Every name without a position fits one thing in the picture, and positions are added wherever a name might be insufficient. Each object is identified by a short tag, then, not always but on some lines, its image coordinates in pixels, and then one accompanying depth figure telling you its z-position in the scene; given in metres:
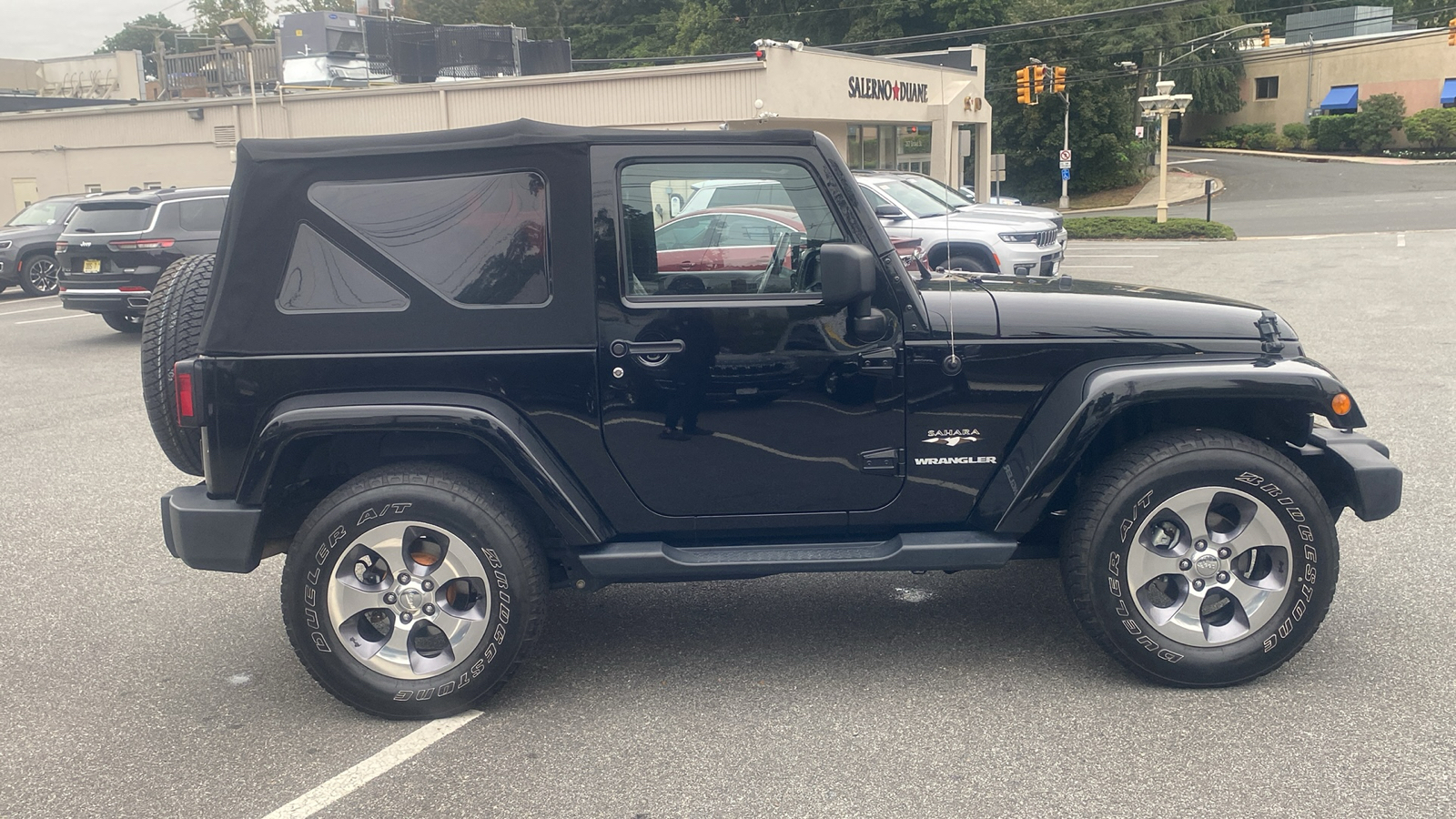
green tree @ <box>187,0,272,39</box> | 87.81
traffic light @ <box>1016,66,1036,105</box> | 33.47
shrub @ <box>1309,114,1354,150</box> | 56.03
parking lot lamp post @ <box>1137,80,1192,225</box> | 28.95
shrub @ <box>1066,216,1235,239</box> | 27.25
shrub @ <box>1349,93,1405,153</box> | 54.44
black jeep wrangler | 3.91
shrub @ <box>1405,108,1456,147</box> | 52.22
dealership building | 26.06
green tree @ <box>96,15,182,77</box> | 107.88
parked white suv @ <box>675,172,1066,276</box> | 15.00
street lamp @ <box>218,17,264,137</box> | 29.45
